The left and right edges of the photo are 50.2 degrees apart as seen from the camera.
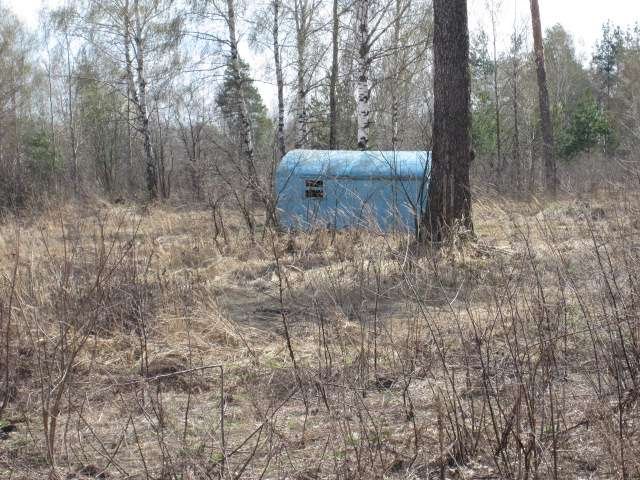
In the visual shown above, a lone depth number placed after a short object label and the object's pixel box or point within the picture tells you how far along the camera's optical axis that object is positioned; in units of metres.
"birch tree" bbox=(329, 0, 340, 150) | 19.92
